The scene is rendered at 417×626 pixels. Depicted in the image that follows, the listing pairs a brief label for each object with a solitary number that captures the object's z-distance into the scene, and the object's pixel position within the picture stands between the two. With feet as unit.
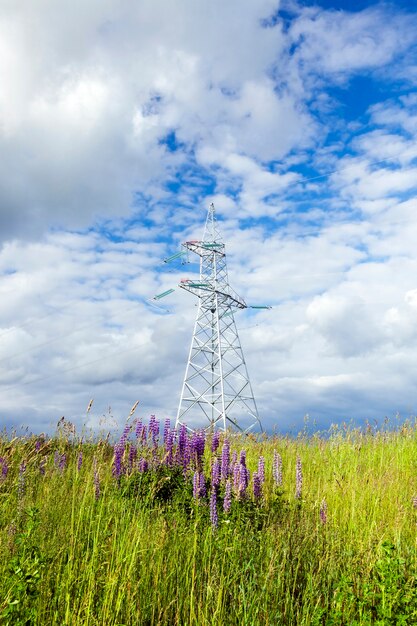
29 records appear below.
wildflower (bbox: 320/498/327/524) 16.92
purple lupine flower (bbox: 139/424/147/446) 20.17
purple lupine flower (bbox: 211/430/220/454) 20.72
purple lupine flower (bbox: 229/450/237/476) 18.06
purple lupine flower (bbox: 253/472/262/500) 17.51
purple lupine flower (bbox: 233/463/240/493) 16.87
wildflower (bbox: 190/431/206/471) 19.46
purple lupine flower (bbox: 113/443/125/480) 20.06
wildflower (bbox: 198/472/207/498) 16.95
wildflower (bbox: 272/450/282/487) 18.85
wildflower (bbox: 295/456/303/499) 18.46
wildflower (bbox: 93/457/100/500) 17.99
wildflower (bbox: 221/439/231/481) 17.53
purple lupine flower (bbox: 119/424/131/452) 20.56
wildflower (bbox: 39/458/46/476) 23.31
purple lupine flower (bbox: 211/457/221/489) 17.40
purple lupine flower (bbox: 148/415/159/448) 20.10
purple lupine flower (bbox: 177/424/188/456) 20.31
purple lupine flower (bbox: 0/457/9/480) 21.57
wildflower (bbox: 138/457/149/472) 19.20
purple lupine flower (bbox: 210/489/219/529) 15.26
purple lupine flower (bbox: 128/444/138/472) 20.56
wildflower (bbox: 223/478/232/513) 15.85
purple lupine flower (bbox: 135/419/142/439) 20.25
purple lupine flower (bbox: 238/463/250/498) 16.62
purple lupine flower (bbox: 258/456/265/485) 17.93
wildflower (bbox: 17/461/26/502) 18.25
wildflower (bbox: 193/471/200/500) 16.67
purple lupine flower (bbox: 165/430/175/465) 20.35
